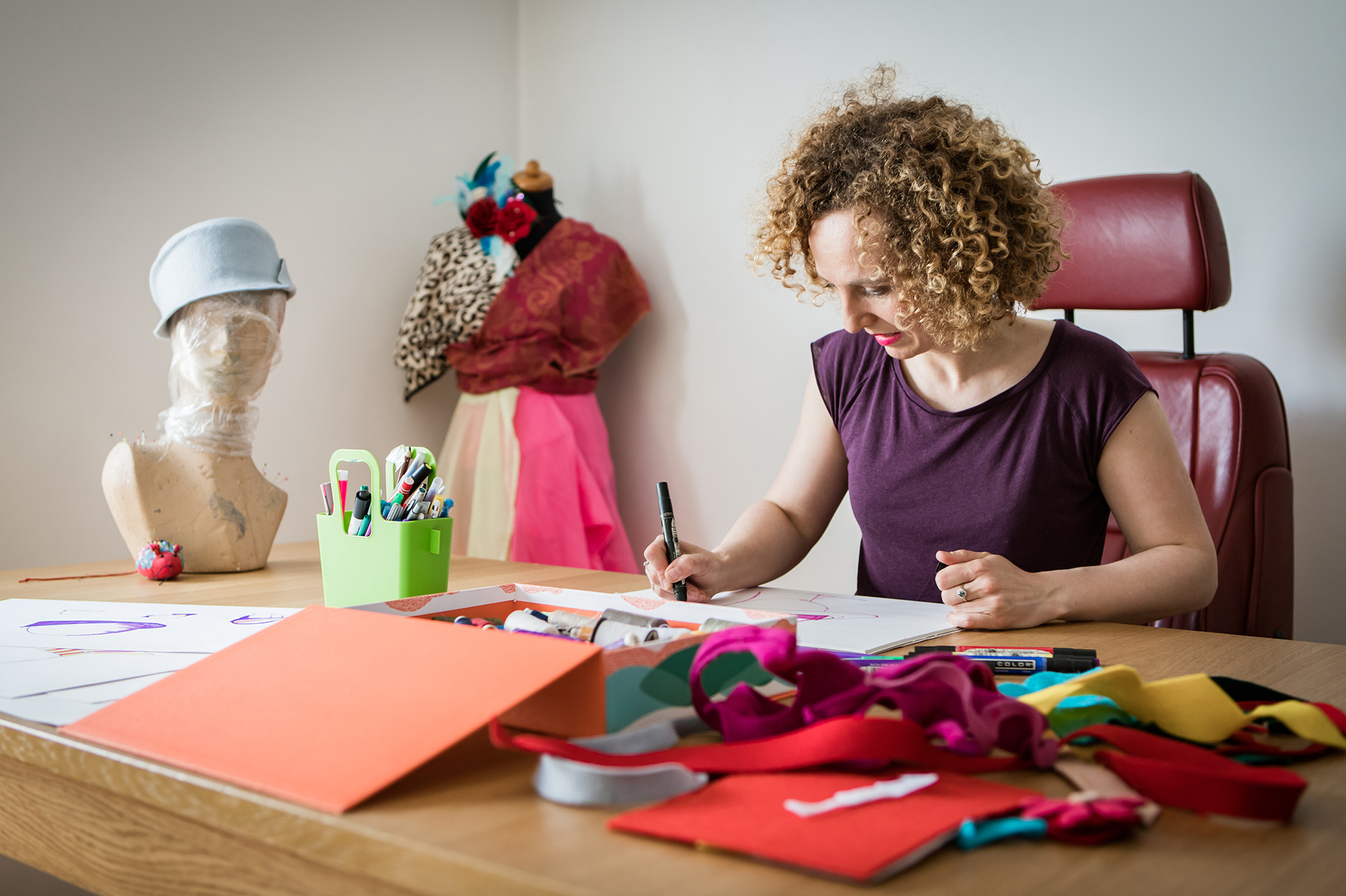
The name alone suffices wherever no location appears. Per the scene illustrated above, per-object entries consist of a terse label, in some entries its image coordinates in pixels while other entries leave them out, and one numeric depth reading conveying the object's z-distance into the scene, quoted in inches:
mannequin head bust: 55.2
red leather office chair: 56.0
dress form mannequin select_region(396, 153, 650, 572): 90.2
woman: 44.0
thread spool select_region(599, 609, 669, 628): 26.5
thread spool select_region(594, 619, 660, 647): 25.0
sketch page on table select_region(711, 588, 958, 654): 32.8
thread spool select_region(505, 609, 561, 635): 28.8
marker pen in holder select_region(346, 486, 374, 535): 40.4
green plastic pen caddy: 39.1
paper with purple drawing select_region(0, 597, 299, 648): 32.0
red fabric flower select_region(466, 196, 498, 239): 91.0
